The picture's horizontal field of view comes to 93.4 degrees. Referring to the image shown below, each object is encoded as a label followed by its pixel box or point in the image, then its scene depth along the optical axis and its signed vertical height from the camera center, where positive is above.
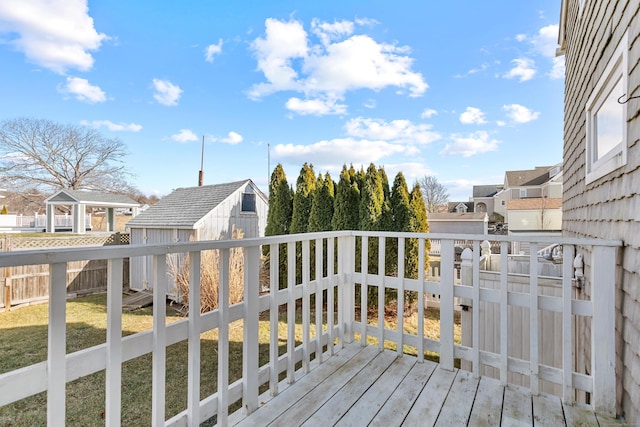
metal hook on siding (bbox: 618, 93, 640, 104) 1.60 +0.63
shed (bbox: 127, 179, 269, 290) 8.22 -0.09
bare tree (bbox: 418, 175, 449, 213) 27.06 +1.98
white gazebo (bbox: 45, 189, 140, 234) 14.42 +0.63
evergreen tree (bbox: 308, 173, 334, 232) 6.27 +0.14
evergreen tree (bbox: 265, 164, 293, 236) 7.00 +0.18
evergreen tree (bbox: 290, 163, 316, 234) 6.63 +0.22
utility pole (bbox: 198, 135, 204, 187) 16.39 +2.07
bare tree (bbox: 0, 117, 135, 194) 17.84 +3.61
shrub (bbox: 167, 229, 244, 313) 5.68 -1.28
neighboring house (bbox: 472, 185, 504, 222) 31.61 +1.69
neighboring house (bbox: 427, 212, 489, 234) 21.11 -0.63
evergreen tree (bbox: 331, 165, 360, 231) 6.02 +0.19
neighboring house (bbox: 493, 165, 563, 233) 16.64 +1.54
